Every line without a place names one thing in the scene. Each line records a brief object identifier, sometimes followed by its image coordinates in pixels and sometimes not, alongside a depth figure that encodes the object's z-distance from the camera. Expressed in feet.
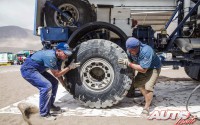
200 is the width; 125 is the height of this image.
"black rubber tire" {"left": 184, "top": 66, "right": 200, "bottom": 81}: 30.47
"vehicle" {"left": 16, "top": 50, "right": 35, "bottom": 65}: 114.93
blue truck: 17.89
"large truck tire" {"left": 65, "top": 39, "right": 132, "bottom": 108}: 17.67
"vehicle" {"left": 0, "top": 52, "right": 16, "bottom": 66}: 112.80
